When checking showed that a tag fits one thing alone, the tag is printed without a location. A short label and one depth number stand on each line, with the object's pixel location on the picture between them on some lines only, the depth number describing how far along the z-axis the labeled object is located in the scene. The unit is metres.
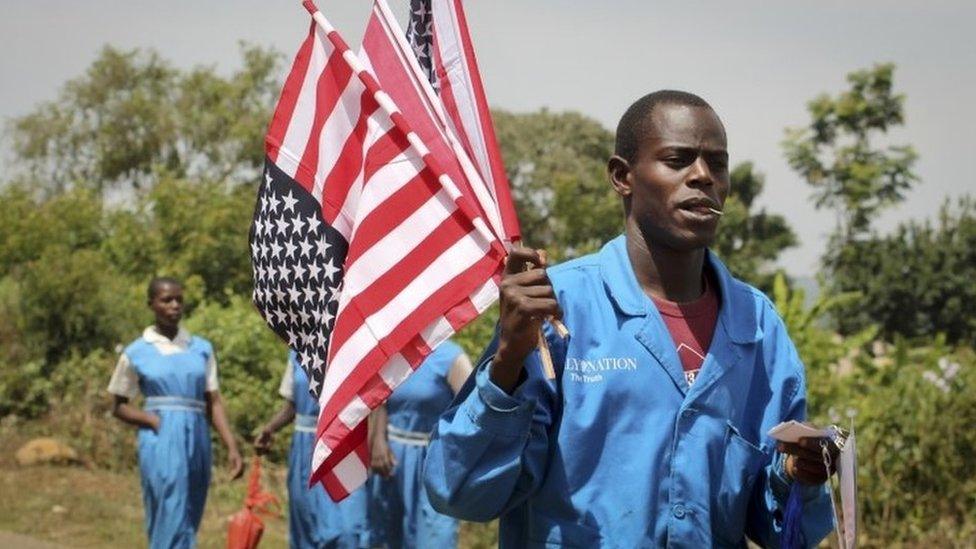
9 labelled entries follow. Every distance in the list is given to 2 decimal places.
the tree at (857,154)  38.19
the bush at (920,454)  10.34
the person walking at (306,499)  9.62
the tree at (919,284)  34.44
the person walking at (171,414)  10.20
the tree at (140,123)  40.16
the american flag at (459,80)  4.19
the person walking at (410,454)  9.48
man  3.66
